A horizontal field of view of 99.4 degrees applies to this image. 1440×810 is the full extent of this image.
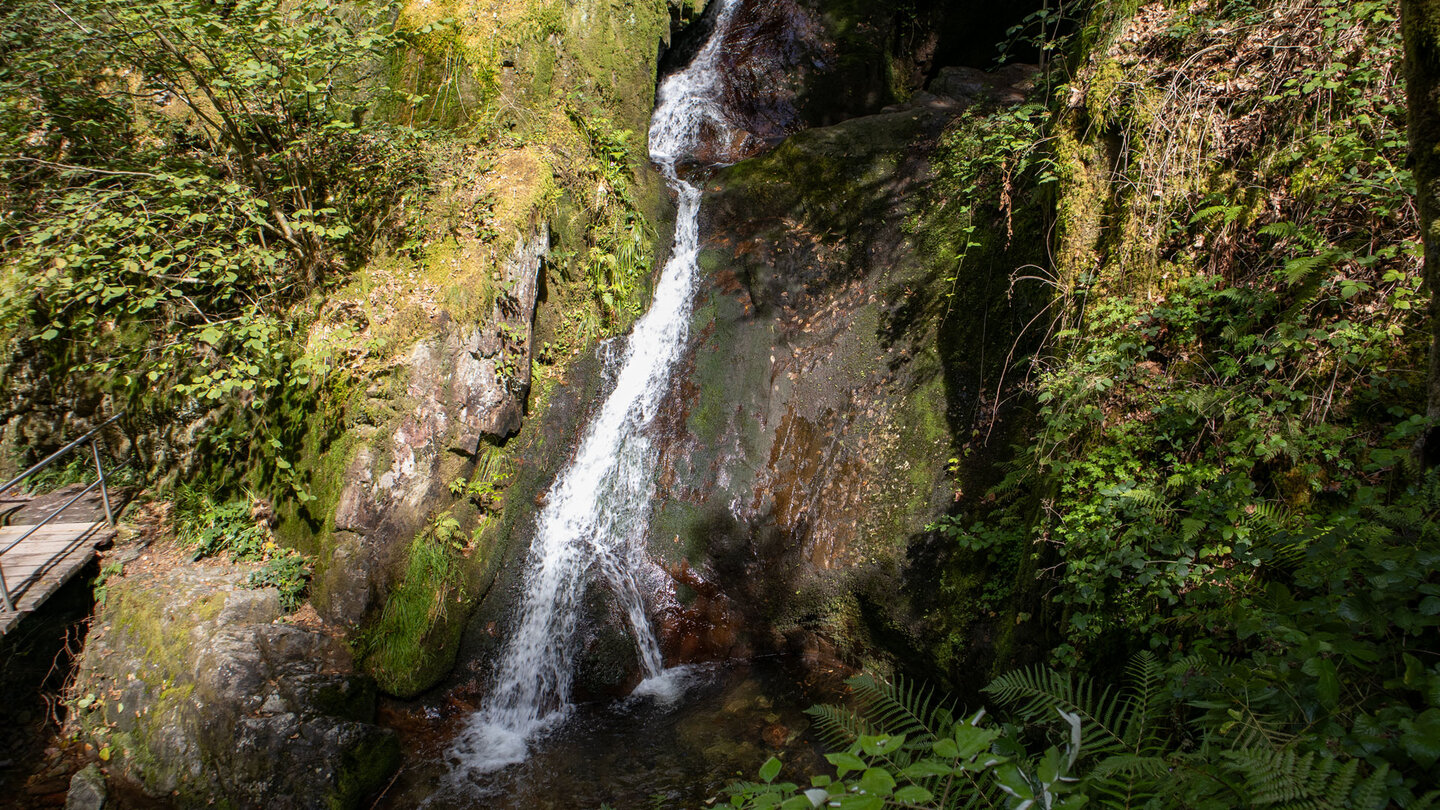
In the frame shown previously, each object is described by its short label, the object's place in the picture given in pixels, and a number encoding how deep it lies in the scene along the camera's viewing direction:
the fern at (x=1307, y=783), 1.31
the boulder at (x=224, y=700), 4.39
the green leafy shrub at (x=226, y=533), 5.85
